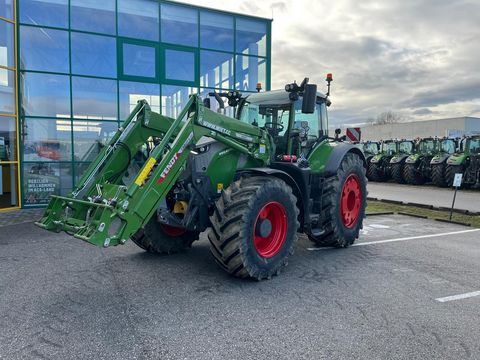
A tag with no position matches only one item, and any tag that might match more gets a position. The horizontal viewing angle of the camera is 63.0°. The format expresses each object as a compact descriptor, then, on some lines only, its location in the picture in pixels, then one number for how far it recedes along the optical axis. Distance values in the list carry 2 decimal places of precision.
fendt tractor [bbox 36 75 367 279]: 4.43
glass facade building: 11.05
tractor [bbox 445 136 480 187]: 16.78
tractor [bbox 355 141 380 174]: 23.56
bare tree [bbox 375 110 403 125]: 70.31
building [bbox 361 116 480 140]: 45.56
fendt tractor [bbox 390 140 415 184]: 20.47
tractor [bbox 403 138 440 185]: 19.31
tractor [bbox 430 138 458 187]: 17.92
